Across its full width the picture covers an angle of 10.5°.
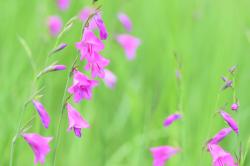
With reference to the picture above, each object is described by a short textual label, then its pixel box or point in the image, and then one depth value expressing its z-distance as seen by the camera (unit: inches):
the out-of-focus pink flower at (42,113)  60.6
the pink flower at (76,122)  60.9
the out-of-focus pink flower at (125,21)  91.4
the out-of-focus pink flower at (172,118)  67.3
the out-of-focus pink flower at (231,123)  61.7
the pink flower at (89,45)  59.8
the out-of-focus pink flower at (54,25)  96.1
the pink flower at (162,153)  71.3
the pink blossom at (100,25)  59.9
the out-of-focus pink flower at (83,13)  91.1
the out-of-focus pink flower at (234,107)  61.4
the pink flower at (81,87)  60.5
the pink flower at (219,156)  62.1
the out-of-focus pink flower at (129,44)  96.5
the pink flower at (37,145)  61.6
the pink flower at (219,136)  62.7
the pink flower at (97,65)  60.6
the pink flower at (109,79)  83.9
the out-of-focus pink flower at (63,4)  99.7
